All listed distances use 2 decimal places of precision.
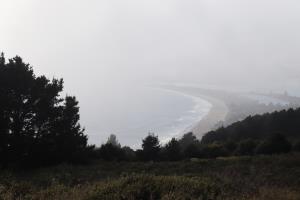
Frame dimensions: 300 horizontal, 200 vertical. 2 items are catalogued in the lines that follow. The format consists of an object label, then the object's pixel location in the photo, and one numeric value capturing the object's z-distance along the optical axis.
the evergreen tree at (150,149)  32.34
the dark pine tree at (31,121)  26.83
